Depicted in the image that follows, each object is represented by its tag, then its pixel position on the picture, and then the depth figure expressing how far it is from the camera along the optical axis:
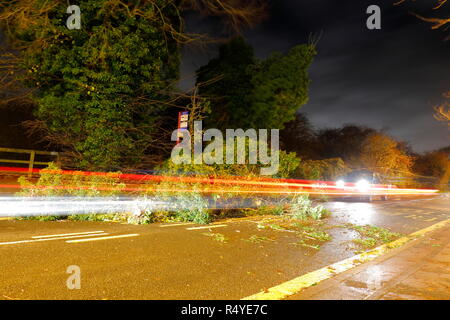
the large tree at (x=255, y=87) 20.55
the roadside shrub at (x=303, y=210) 11.33
